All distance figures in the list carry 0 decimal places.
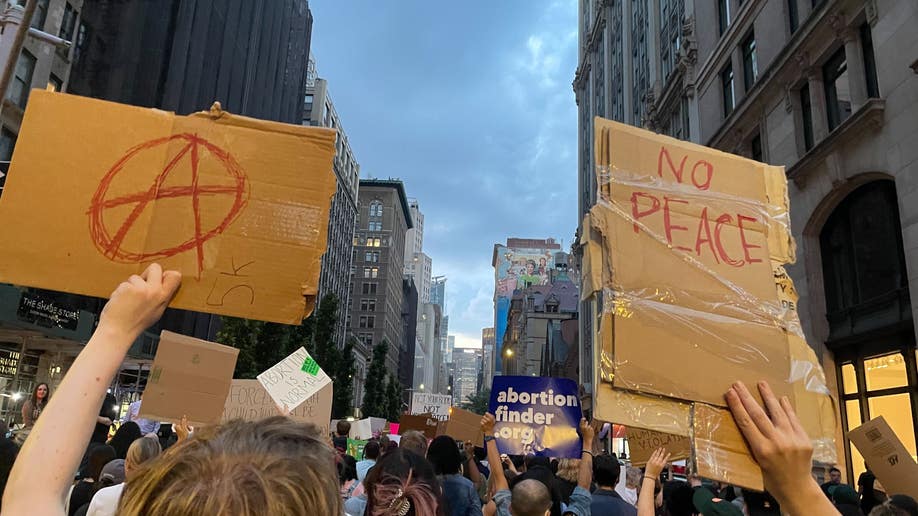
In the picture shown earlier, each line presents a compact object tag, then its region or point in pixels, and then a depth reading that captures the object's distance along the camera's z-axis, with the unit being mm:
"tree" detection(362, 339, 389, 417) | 54947
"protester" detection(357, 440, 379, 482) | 7761
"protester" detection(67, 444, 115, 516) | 4594
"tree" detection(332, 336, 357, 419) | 39156
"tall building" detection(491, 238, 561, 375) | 175000
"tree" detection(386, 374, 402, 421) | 65631
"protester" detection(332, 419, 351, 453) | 10070
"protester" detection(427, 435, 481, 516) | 4742
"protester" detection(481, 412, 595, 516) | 3910
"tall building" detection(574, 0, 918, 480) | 13188
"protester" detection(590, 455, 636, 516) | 5023
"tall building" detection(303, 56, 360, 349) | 78062
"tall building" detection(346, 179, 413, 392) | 109062
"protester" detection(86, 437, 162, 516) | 3678
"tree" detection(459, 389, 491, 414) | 112875
